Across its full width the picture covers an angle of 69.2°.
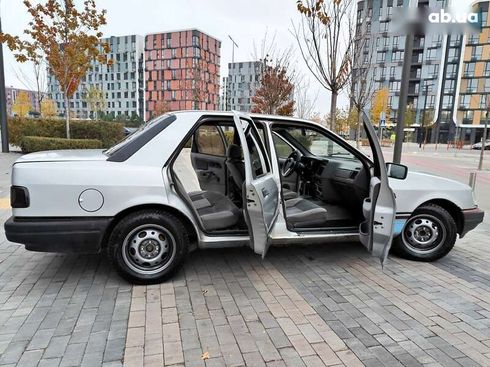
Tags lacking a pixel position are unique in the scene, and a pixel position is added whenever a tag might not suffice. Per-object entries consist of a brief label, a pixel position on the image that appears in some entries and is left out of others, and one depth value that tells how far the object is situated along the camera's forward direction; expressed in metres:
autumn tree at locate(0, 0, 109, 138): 13.34
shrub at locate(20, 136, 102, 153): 12.81
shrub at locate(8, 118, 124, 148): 15.08
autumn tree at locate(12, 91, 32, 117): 40.34
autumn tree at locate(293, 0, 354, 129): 8.38
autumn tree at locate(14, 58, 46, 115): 22.44
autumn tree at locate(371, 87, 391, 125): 31.09
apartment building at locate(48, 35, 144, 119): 105.00
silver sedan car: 3.22
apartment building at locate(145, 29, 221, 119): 97.38
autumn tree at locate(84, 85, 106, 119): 48.28
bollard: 7.58
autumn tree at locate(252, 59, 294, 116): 15.34
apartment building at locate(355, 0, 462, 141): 62.34
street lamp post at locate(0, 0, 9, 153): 14.27
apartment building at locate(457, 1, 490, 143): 60.53
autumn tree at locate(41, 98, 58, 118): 41.03
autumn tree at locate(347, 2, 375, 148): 8.91
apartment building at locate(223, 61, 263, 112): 99.03
